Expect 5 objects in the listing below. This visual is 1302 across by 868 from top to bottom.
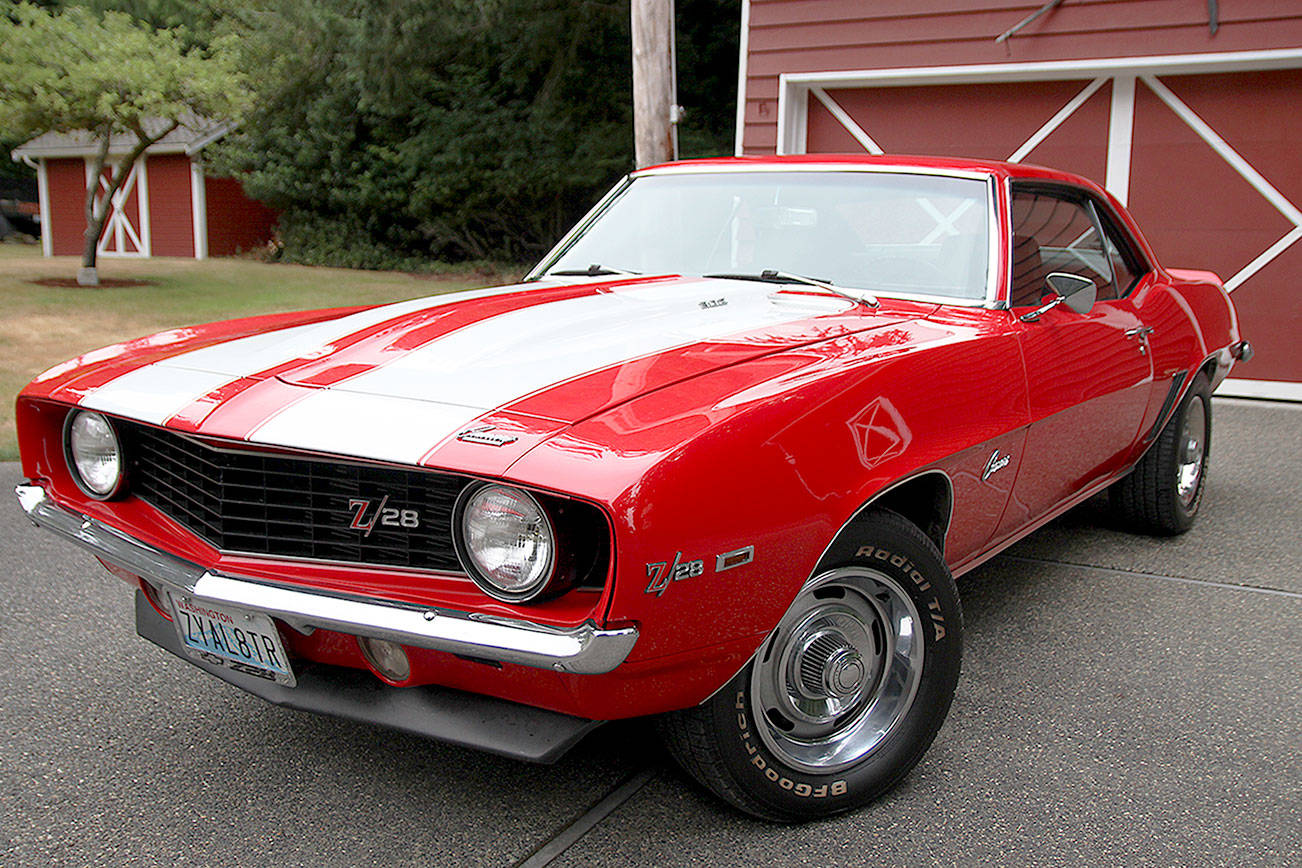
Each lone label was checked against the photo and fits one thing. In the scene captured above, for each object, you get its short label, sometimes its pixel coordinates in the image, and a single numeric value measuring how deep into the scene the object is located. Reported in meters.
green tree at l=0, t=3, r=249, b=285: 13.43
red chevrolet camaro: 1.86
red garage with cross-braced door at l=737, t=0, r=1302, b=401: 7.44
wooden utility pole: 7.18
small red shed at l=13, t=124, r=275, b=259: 23.50
